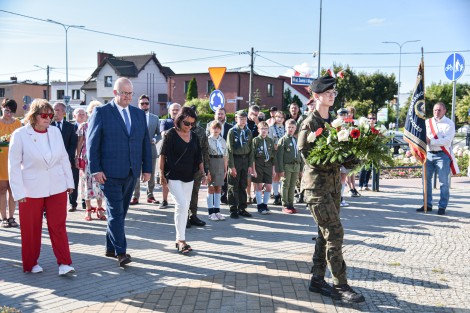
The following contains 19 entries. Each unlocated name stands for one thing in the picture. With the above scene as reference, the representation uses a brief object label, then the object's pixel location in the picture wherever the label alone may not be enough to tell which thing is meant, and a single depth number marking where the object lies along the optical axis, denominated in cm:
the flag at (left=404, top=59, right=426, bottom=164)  971
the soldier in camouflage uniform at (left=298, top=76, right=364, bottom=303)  464
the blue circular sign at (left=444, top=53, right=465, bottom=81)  1204
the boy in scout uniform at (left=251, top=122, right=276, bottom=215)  928
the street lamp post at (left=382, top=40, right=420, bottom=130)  5193
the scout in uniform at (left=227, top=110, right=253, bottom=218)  876
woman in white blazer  527
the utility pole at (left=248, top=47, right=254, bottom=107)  3562
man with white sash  952
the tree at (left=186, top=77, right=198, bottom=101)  5272
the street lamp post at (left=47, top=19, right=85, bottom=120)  3612
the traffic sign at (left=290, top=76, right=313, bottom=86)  2039
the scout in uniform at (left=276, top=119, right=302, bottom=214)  936
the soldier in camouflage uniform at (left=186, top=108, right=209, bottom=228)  778
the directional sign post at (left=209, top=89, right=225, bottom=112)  1238
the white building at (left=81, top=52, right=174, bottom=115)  6294
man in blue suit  556
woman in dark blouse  628
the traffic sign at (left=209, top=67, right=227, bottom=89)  1289
